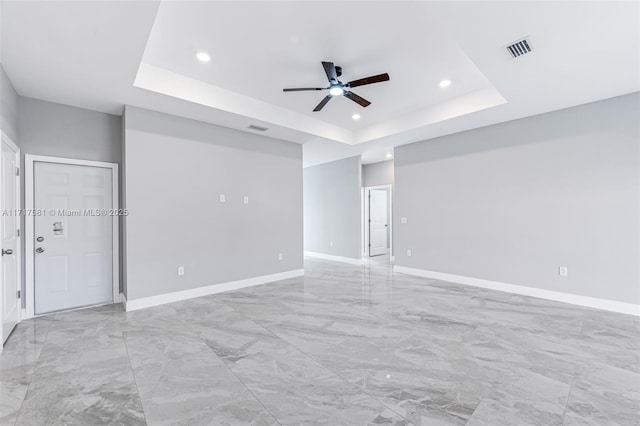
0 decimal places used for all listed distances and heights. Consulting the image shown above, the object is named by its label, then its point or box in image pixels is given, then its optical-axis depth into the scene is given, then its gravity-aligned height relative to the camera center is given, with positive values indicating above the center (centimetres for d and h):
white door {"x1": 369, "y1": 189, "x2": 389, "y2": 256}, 824 -27
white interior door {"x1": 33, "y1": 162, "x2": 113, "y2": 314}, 362 -28
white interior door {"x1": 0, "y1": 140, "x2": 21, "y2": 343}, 281 -24
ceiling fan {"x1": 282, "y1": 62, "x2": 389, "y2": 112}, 296 +149
